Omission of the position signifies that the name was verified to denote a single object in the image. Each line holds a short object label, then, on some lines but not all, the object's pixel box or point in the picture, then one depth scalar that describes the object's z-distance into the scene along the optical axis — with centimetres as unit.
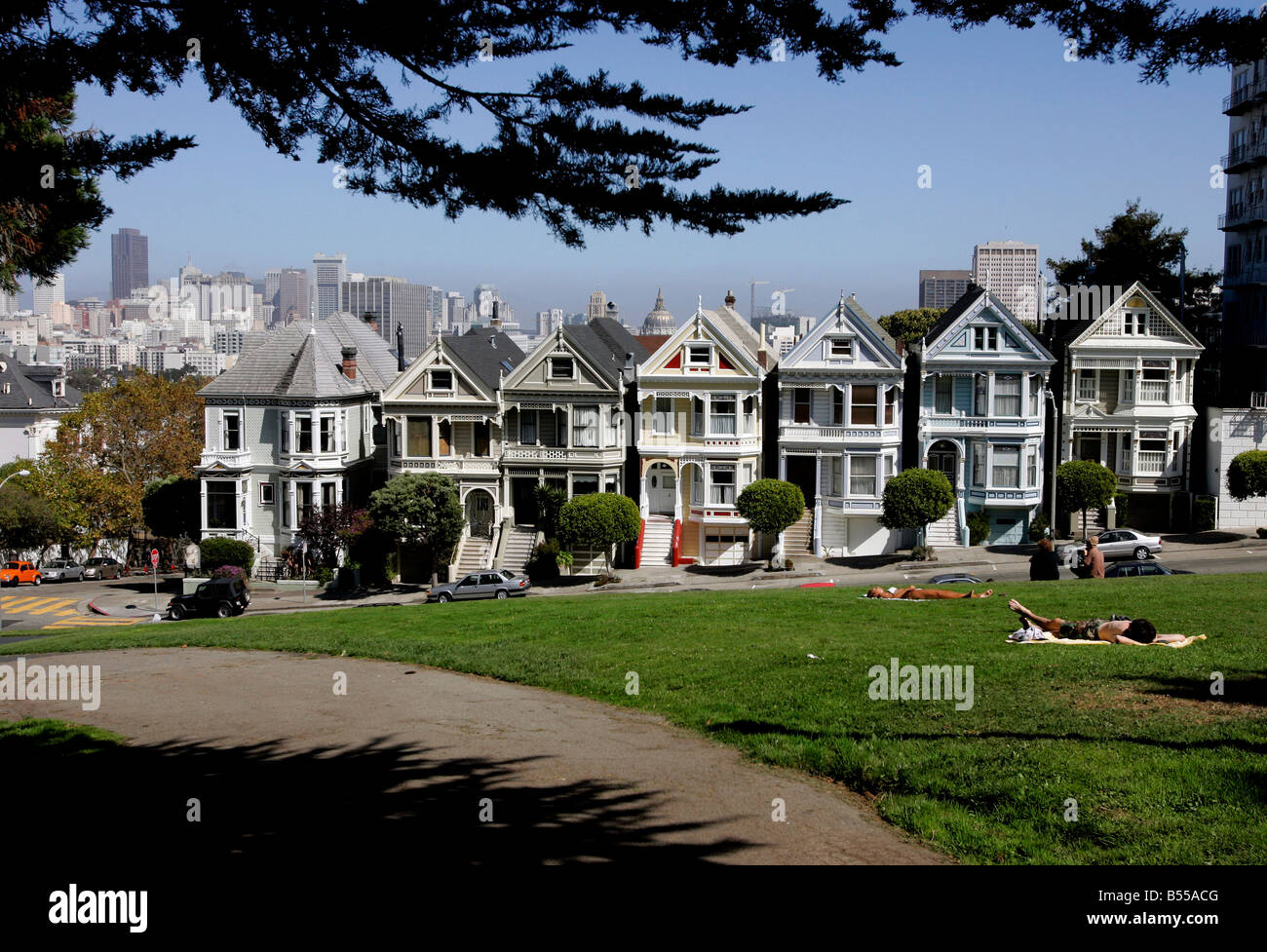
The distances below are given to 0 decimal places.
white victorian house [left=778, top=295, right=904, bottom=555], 5294
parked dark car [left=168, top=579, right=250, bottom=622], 4572
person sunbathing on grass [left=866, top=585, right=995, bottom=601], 2948
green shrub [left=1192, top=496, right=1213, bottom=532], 5194
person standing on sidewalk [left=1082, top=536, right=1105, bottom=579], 3228
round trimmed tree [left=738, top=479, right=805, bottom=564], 4966
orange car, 6706
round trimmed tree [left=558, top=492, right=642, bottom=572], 4947
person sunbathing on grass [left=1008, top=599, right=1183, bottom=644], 2105
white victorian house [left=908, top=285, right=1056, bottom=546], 5250
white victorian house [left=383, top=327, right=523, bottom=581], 5488
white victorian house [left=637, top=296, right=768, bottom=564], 5353
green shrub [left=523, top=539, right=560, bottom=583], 5200
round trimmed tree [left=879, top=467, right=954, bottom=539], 4888
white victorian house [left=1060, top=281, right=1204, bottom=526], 5331
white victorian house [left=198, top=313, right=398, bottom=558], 5650
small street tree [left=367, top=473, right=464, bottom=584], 5106
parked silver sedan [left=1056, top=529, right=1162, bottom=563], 4650
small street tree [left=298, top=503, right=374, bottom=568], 5262
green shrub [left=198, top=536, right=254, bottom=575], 5519
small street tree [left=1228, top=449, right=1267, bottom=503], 5022
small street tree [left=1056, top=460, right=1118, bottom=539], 5084
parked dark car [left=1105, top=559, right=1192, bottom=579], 3712
